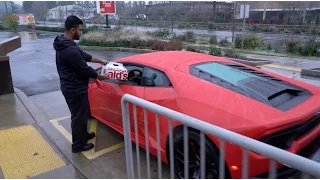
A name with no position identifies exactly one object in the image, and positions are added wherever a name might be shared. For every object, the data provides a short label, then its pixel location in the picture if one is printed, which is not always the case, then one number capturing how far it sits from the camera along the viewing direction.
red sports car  2.12
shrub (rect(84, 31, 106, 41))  14.67
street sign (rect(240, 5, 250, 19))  12.48
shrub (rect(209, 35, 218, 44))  14.83
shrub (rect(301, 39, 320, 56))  10.37
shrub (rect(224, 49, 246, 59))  9.55
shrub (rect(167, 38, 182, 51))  11.34
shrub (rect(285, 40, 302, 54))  11.00
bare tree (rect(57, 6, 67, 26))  42.93
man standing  2.83
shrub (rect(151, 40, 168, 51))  11.67
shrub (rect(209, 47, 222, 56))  9.94
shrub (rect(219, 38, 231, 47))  13.99
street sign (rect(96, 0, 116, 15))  16.60
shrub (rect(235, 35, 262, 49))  12.70
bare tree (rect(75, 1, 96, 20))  41.19
